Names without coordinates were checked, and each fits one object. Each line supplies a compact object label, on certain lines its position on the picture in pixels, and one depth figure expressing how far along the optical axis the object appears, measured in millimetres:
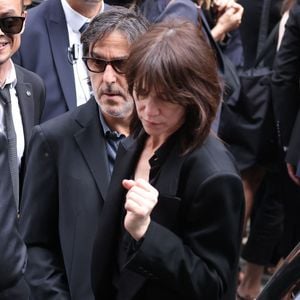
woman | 4781
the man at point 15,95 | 7082
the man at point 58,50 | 8086
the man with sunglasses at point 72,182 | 5676
